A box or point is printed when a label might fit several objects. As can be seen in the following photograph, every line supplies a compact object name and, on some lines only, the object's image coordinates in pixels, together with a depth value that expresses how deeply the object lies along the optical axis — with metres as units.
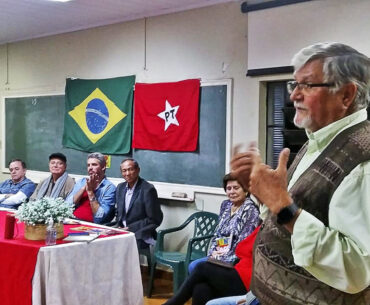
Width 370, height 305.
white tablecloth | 2.73
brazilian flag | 4.88
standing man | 1.08
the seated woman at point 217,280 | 2.92
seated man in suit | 4.05
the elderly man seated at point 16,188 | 4.59
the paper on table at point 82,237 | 2.89
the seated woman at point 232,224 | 3.34
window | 3.94
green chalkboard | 4.25
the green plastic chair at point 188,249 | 3.81
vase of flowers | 2.88
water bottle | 2.79
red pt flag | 4.36
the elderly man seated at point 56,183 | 4.37
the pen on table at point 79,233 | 3.06
